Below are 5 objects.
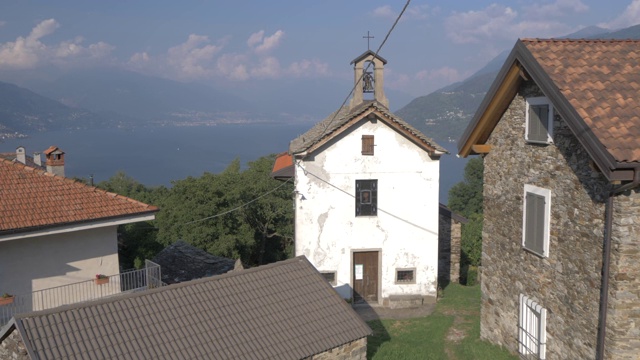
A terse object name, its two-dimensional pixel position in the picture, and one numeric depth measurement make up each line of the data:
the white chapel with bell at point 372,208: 18.22
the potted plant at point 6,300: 12.45
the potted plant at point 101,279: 14.18
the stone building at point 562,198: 8.32
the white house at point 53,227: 13.05
